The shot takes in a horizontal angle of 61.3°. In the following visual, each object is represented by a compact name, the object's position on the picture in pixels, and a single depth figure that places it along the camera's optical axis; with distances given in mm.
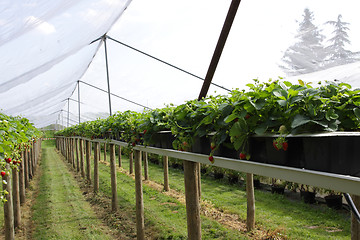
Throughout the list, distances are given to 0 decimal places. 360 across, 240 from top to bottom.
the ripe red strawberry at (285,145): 1409
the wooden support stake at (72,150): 16050
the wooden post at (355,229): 2898
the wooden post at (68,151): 18803
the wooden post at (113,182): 7070
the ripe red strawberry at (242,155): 1719
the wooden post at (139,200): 4976
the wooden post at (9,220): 4898
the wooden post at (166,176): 8484
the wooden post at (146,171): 10381
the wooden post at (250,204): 5332
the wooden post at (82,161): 12664
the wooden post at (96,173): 8984
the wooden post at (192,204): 2889
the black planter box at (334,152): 1233
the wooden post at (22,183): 7537
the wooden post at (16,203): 6193
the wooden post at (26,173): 9633
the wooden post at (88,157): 10713
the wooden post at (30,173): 12023
